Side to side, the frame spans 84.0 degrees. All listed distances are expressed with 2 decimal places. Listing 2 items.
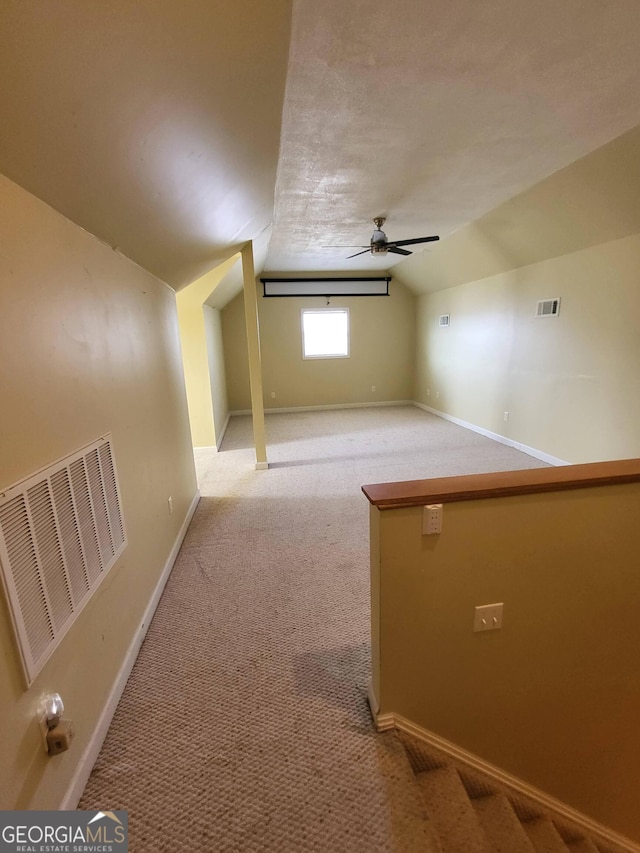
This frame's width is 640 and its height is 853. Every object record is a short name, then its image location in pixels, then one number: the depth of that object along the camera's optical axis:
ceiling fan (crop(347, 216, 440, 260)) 3.48
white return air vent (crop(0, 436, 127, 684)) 0.88
